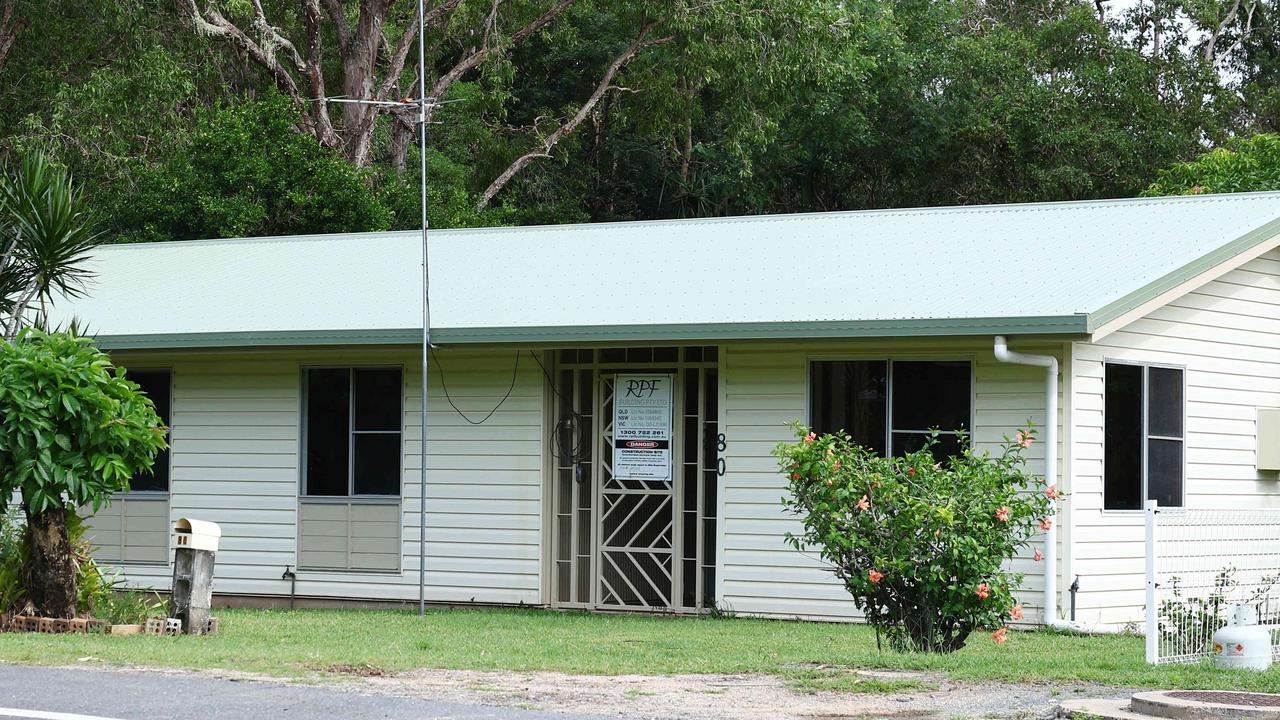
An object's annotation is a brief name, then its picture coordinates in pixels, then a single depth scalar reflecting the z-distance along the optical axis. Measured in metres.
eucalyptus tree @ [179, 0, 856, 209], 32.38
